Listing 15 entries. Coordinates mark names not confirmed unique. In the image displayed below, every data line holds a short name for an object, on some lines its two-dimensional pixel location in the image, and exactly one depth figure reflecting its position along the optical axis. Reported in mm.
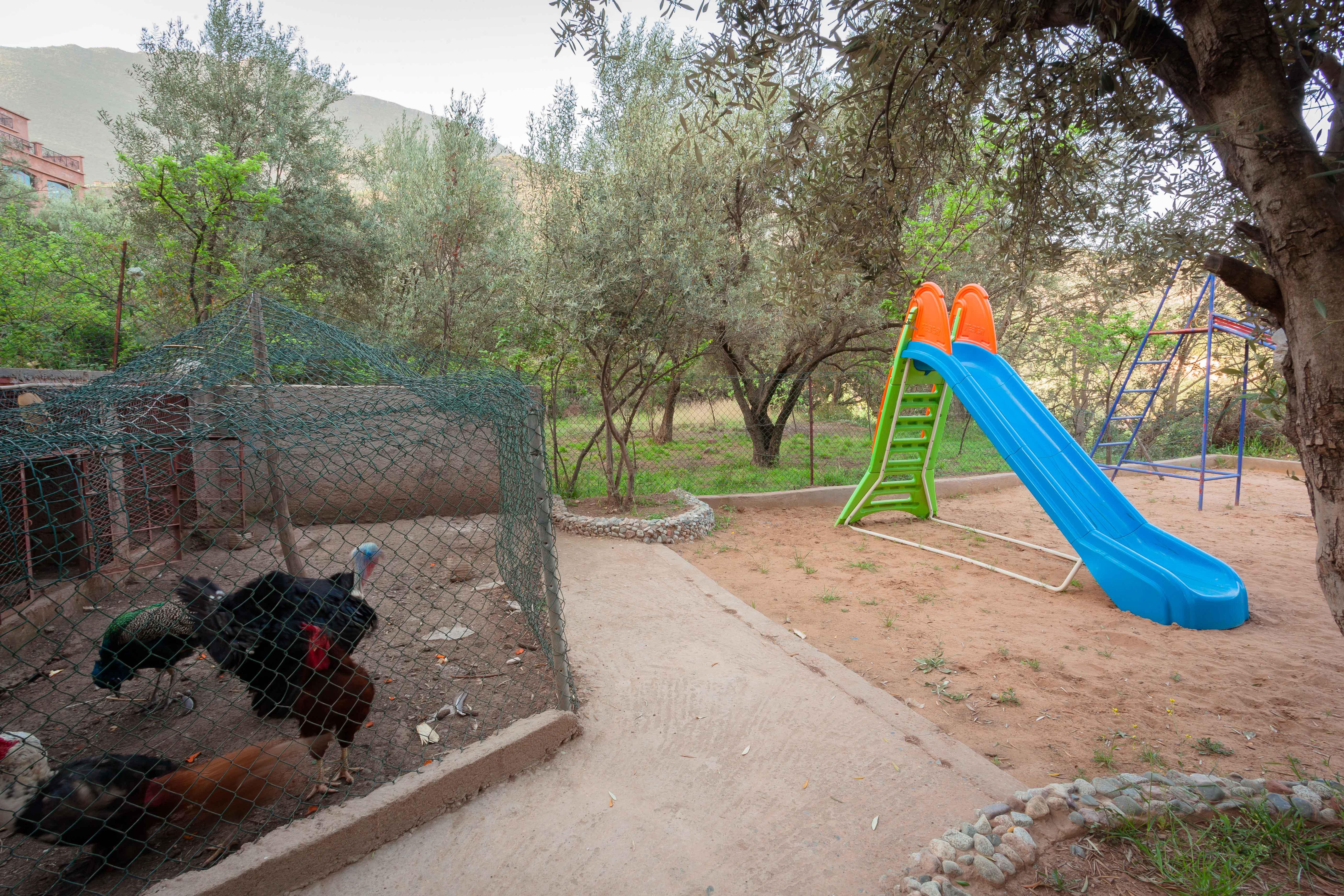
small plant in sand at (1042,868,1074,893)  1918
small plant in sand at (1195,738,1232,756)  2803
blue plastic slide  4344
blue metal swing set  6926
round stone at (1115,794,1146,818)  2189
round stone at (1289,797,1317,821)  2143
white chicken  1861
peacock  2605
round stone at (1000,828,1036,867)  2018
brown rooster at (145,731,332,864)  2066
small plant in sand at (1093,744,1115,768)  2691
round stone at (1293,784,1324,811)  2170
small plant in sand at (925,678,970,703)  3336
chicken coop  2021
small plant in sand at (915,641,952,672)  3689
